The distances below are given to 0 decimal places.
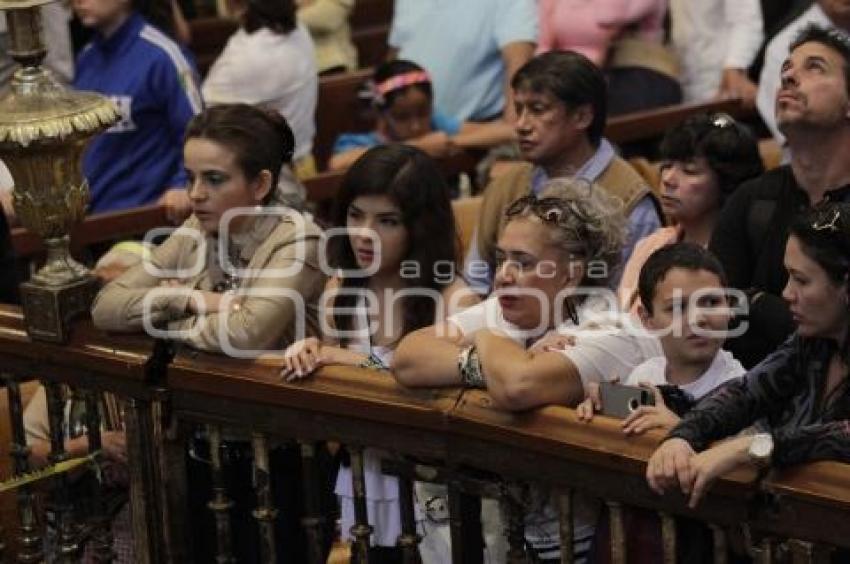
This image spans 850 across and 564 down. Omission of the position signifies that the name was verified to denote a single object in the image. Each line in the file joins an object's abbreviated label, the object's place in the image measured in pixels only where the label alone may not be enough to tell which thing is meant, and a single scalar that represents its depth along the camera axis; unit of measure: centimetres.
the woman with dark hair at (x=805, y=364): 640
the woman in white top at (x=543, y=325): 681
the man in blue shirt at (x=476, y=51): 1334
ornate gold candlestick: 790
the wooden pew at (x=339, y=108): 1439
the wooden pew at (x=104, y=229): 1105
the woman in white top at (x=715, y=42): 1345
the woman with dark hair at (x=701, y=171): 886
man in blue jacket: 1202
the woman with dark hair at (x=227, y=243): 798
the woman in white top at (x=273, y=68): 1300
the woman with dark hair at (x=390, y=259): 820
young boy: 702
